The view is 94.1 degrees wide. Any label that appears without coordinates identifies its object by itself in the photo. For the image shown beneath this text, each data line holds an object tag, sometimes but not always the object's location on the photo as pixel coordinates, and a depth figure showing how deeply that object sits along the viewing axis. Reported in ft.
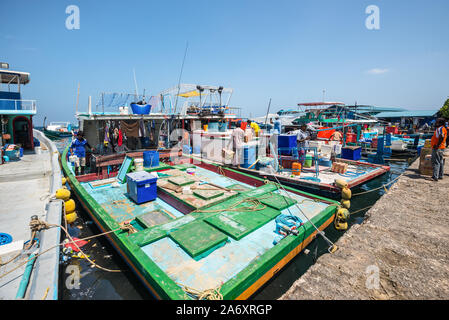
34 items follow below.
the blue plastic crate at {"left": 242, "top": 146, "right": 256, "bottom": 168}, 32.15
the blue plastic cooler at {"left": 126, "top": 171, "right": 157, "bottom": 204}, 21.37
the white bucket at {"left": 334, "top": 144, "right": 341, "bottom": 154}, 38.23
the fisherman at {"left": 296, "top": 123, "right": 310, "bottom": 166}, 31.39
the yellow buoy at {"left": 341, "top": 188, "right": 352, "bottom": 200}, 21.22
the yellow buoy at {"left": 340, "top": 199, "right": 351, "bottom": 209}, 21.50
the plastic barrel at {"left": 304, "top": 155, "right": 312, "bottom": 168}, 35.16
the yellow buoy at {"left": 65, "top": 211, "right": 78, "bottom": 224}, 18.51
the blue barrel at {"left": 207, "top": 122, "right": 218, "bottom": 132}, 46.60
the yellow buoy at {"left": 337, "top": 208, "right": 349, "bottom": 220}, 19.30
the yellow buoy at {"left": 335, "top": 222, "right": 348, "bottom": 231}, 19.51
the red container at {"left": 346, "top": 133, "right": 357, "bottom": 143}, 58.25
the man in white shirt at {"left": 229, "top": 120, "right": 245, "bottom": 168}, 31.07
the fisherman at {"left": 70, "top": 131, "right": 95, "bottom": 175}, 32.22
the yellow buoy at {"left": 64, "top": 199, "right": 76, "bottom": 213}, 18.47
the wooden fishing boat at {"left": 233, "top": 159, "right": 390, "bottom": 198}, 26.40
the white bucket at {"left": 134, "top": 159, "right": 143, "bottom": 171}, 28.07
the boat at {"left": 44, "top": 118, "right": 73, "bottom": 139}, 87.72
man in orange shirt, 21.97
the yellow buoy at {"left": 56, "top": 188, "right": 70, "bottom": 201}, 17.75
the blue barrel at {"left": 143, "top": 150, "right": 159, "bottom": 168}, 32.14
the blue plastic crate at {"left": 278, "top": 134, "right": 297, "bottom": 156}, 32.48
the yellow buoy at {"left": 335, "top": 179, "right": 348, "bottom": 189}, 22.22
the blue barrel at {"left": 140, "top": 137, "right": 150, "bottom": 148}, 43.55
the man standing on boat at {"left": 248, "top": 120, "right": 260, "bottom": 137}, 41.06
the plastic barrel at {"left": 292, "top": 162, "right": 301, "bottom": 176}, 31.01
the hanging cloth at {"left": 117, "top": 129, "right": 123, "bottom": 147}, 36.99
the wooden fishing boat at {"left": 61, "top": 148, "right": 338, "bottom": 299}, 11.27
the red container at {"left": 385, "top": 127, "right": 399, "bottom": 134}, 85.07
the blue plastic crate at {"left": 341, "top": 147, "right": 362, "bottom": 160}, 41.01
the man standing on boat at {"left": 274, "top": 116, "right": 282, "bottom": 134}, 41.01
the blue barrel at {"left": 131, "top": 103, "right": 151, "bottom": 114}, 37.09
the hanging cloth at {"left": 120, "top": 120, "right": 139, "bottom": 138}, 37.06
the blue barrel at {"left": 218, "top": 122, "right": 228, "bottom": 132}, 49.03
